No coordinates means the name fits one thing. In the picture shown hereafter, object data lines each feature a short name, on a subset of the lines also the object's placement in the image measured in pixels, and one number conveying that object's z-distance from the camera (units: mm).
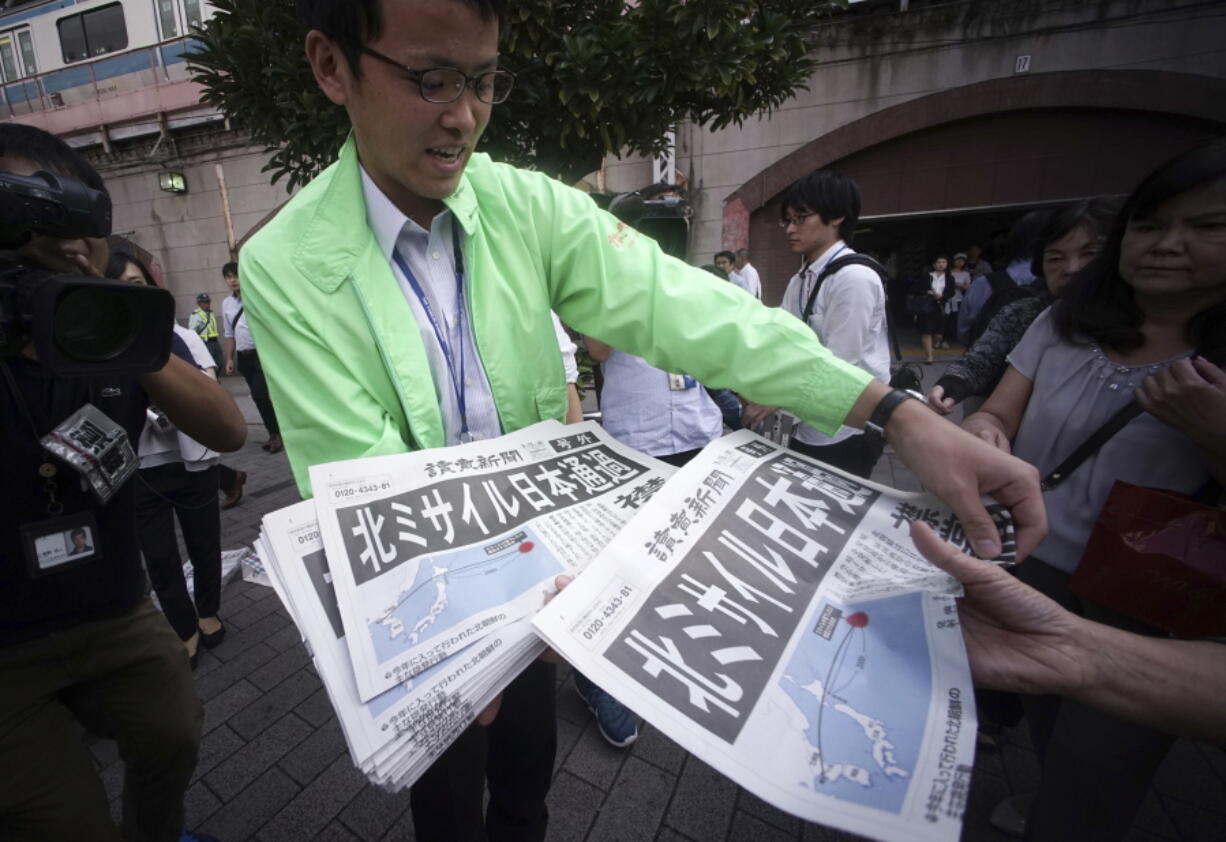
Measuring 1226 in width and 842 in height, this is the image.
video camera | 850
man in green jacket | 882
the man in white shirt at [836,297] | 2447
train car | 10969
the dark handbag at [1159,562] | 1072
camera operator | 1124
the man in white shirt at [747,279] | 7098
